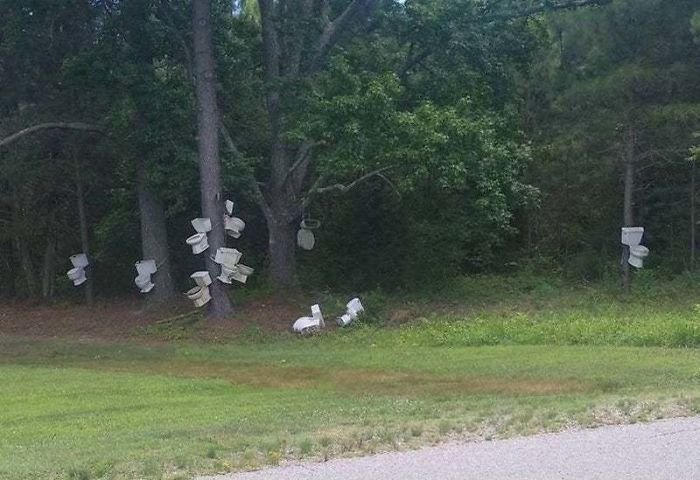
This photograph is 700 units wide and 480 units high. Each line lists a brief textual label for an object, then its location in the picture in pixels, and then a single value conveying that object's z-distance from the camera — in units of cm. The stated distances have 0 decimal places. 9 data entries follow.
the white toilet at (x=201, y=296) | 2478
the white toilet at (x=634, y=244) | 2573
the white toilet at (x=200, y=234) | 2453
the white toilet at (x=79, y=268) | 2970
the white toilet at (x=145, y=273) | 2734
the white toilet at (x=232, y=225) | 2507
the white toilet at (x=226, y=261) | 2467
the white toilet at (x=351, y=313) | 2342
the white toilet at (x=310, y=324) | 2300
